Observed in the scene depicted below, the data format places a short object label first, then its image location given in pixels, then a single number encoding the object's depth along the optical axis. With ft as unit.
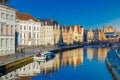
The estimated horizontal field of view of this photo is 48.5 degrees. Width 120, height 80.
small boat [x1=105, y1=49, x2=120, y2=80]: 50.37
